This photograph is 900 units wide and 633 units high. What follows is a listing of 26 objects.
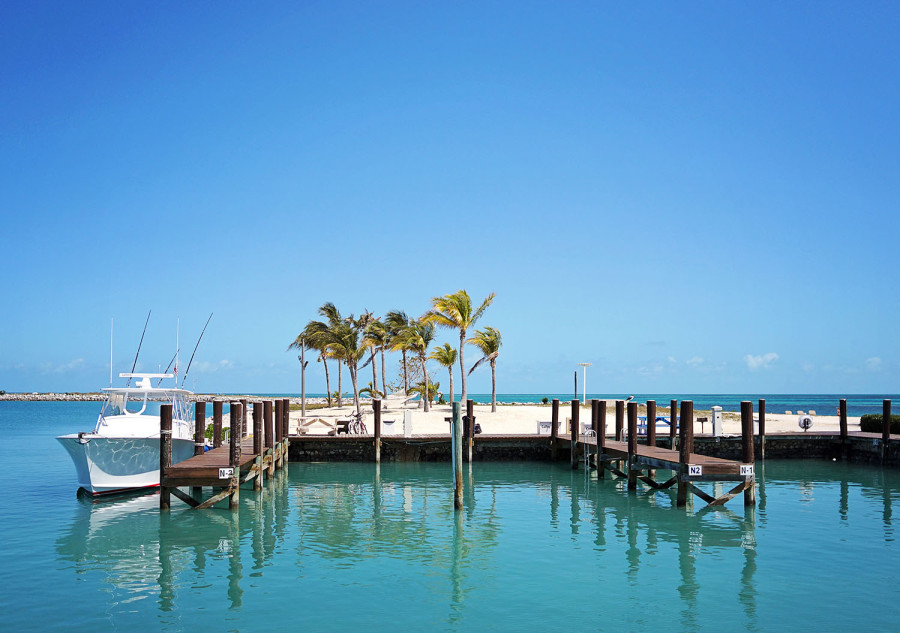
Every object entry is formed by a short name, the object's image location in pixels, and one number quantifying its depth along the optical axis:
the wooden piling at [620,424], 28.25
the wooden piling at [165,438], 18.95
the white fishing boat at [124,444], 21.84
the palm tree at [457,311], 45.97
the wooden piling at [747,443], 20.39
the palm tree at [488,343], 50.44
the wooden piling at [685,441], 20.30
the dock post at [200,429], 24.88
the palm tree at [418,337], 50.44
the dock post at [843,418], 32.22
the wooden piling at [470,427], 29.44
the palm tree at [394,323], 54.31
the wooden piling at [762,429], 31.19
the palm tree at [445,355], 50.28
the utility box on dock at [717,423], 32.19
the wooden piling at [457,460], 19.09
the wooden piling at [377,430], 30.05
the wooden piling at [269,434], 25.77
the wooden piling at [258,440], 23.28
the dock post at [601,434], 26.73
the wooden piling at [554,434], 31.17
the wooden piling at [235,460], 19.64
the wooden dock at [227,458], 19.11
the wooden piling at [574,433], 29.53
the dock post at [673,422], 28.59
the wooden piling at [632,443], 23.66
